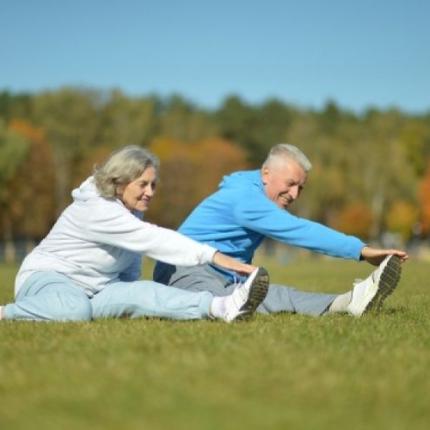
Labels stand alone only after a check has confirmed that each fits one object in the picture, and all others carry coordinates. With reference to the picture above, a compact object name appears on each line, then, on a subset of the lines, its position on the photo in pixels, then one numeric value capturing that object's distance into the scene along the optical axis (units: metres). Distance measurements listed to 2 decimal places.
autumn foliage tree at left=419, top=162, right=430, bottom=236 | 134.95
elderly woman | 11.14
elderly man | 12.07
